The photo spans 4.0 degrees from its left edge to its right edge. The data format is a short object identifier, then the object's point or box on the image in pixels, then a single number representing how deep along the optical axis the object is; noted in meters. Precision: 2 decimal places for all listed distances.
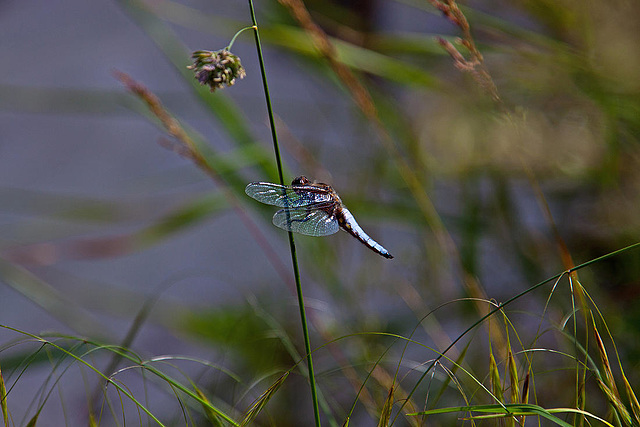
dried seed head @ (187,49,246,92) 2.97
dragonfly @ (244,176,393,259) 3.02
